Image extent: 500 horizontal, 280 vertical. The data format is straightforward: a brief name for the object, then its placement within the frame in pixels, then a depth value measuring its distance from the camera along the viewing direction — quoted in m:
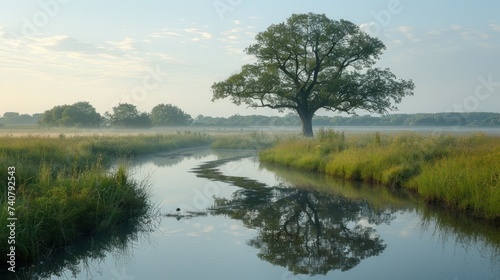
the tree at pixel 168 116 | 99.94
